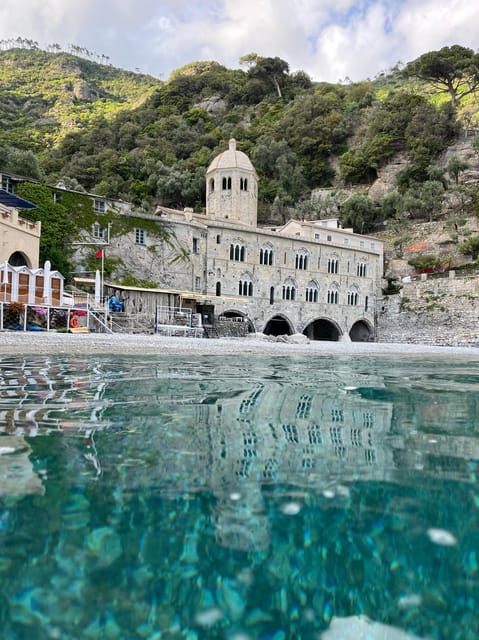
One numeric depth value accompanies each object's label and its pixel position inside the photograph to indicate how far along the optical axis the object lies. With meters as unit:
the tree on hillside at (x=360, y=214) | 49.72
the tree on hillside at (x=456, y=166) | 49.16
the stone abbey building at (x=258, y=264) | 31.88
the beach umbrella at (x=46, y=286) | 17.95
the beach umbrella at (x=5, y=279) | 16.72
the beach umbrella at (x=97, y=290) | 21.57
